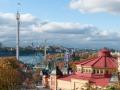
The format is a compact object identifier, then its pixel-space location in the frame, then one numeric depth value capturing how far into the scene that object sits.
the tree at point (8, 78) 52.93
